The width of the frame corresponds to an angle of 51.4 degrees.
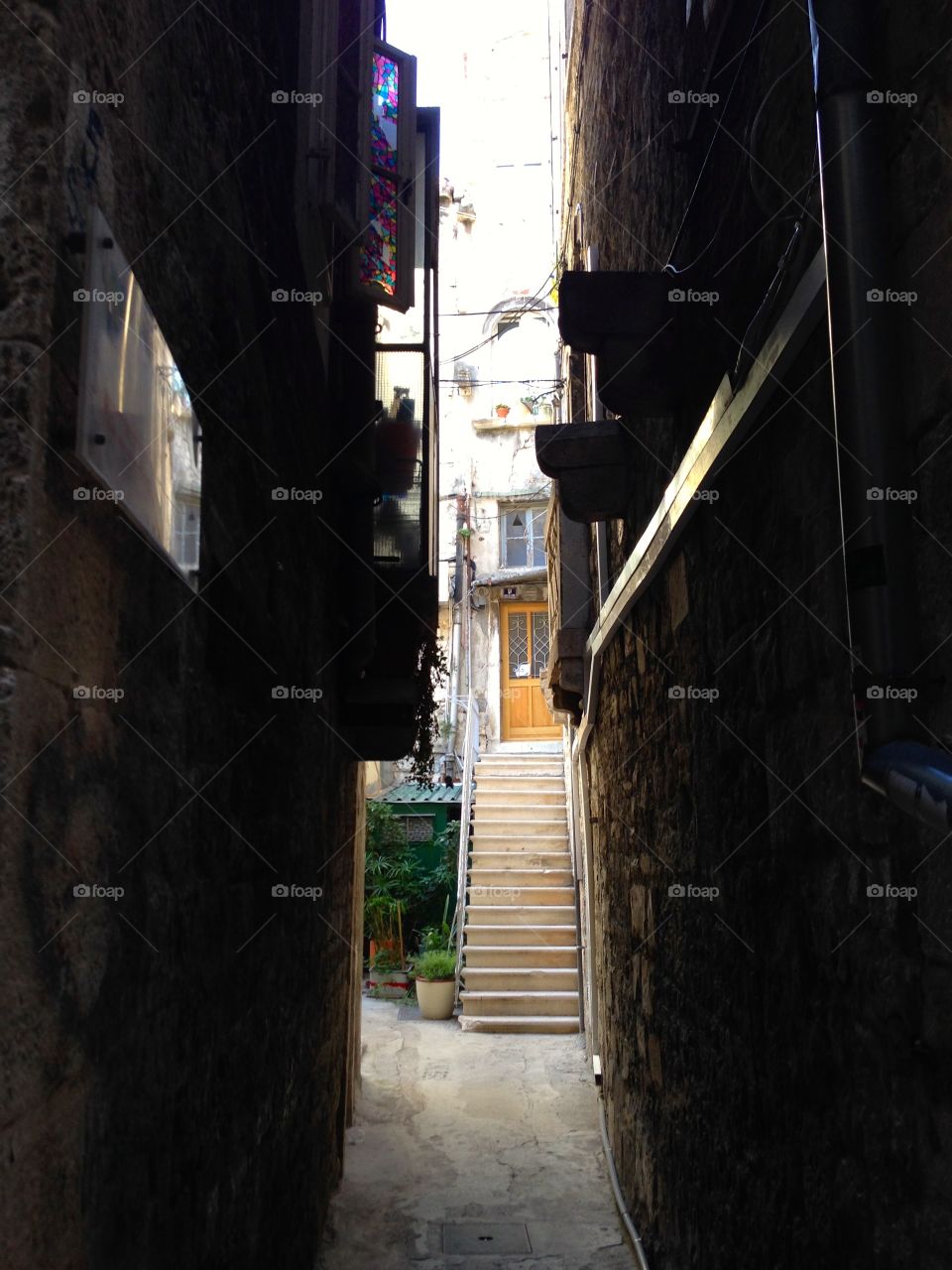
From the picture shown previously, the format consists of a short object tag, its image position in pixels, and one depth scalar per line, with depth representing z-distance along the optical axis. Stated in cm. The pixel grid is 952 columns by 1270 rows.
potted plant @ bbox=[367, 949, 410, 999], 1056
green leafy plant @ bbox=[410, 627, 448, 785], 606
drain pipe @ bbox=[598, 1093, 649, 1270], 396
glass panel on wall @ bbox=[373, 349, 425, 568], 557
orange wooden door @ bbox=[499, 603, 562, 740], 1555
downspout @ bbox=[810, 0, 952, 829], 138
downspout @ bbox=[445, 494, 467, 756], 1566
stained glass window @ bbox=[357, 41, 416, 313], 482
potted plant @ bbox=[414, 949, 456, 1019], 922
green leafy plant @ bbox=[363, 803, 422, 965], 1118
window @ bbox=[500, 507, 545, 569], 1639
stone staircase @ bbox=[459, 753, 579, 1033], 882
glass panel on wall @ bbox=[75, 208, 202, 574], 135
